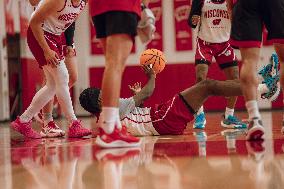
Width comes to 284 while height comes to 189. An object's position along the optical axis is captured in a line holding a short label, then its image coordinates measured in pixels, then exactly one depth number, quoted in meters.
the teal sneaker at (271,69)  7.91
